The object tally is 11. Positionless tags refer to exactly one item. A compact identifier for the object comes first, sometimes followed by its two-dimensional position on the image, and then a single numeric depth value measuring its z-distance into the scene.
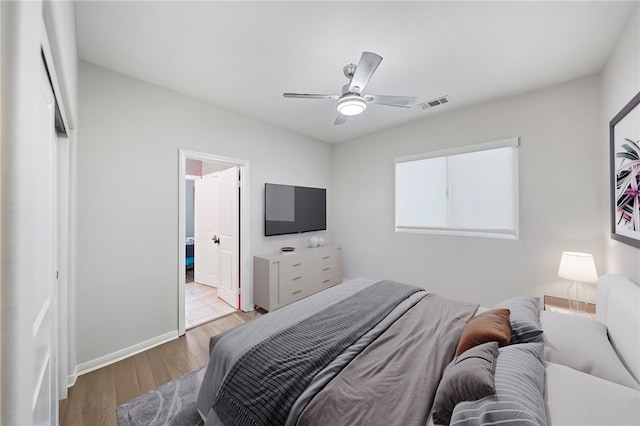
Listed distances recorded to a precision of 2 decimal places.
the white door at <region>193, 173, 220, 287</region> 4.11
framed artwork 1.57
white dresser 3.24
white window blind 2.86
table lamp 2.08
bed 0.90
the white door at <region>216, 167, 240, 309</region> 3.44
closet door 0.89
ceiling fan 1.69
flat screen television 3.59
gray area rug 1.63
